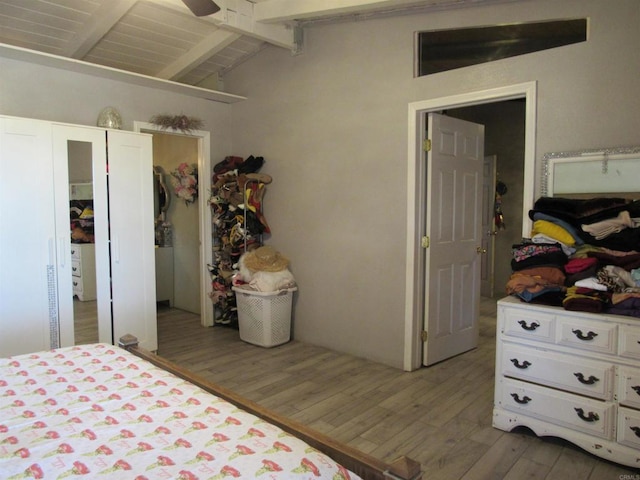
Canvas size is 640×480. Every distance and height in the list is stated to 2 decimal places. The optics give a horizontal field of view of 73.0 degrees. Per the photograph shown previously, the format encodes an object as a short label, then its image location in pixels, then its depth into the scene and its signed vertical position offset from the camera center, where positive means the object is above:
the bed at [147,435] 1.12 -0.66
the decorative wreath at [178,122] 4.23 +0.91
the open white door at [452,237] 3.53 -0.20
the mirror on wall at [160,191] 5.58 +0.28
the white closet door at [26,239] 3.06 -0.19
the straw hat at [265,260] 4.13 -0.46
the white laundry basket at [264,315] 4.09 -0.99
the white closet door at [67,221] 3.29 -0.07
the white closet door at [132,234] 3.59 -0.19
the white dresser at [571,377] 2.14 -0.87
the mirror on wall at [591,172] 2.41 +0.24
